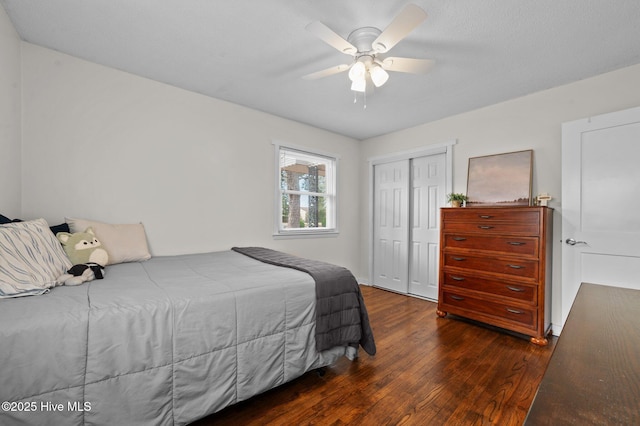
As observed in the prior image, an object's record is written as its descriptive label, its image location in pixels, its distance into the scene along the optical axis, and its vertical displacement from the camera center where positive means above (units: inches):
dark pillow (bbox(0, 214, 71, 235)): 80.9 -6.0
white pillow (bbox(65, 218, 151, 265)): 87.4 -10.2
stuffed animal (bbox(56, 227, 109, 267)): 74.0 -11.0
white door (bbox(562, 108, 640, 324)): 89.5 +3.5
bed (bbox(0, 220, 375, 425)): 42.2 -25.3
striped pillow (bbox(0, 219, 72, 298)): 51.8 -11.0
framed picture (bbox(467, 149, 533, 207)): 113.3 +13.9
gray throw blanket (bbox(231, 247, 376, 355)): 73.1 -27.7
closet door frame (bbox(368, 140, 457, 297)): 138.1 +29.8
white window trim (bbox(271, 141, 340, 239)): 141.0 +1.7
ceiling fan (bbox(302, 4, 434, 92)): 63.8 +40.3
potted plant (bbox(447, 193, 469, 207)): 126.0 +5.4
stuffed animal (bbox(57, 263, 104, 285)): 61.2 -15.5
